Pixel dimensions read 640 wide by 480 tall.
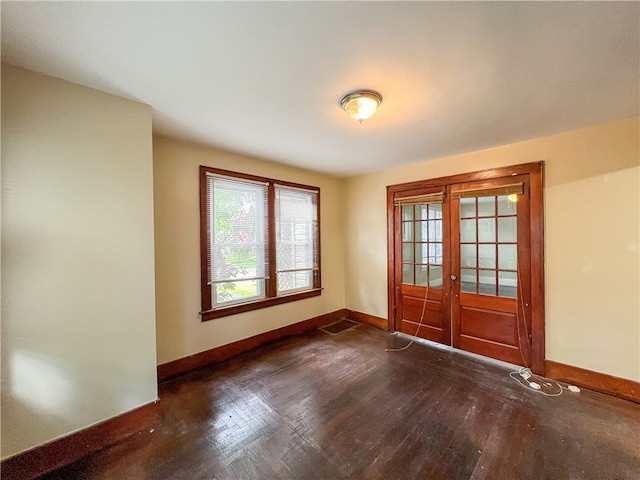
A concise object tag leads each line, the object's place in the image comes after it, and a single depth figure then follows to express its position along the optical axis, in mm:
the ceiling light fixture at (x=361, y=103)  1768
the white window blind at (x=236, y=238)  2994
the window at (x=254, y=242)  2959
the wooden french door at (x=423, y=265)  3324
